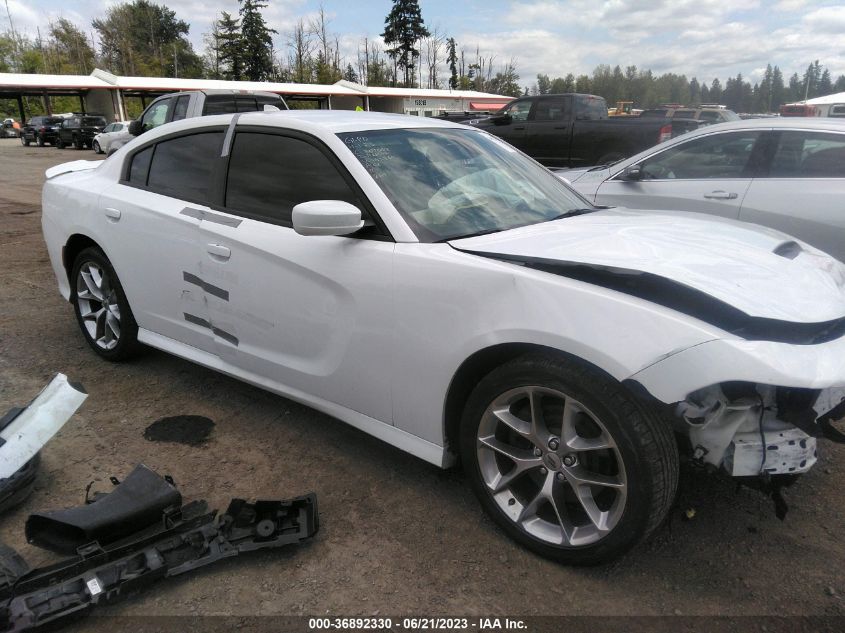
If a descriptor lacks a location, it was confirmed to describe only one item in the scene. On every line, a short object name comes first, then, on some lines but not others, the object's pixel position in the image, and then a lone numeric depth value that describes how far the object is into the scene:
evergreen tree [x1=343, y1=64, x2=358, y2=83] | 76.17
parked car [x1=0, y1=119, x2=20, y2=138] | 51.25
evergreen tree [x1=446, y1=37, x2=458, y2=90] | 90.25
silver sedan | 4.52
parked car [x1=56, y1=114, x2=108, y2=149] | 31.28
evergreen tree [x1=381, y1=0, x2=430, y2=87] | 82.75
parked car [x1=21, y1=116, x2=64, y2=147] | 35.16
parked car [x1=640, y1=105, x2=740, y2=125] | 19.50
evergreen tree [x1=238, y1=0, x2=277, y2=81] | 69.38
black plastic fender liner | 2.31
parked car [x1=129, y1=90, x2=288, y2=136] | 11.14
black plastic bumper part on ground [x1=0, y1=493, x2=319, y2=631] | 2.01
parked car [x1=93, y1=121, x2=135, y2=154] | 24.91
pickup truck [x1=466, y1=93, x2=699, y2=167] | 11.08
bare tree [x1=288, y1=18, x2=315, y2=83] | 65.12
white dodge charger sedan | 1.97
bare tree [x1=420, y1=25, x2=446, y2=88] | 82.06
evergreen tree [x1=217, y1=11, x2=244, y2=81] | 69.06
